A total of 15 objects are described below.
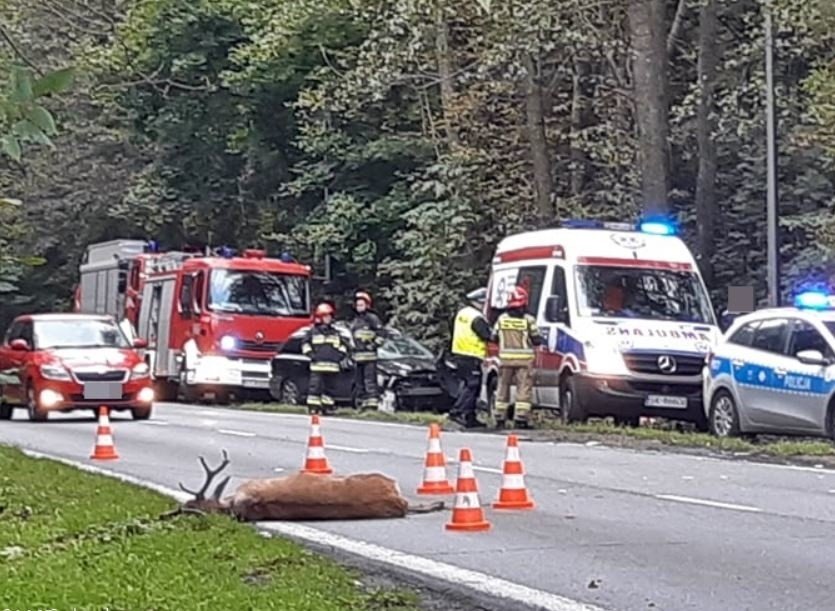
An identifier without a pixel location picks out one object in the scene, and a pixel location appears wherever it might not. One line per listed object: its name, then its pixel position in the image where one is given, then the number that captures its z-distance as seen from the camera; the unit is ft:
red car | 81.30
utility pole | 86.53
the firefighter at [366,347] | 88.99
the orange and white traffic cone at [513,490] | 42.24
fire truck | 109.81
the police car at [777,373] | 62.18
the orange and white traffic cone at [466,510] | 38.34
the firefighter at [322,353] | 84.07
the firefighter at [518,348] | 74.59
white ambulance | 74.38
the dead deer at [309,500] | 38.55
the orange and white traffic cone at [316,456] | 49.14
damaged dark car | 95.25
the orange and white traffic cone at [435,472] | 45.60
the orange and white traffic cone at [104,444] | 58.44
